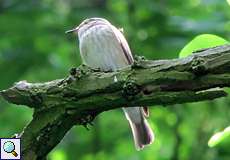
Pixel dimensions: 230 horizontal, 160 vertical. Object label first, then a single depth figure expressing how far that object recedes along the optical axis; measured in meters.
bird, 8.52
